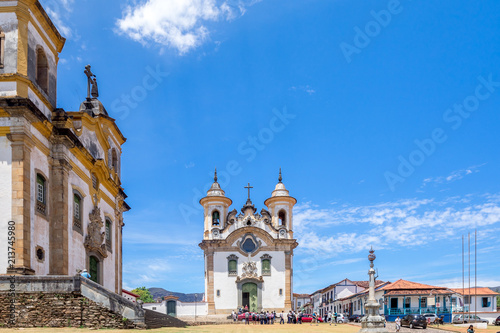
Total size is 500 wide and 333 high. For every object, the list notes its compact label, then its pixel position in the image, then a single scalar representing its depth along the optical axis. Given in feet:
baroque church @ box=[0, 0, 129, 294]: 60.59
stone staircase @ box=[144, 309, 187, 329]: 66.92
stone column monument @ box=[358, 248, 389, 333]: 68.36
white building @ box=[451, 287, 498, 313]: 192.75
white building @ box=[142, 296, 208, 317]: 167.73
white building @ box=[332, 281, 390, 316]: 185.26
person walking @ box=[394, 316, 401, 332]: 96.99
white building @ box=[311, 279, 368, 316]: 240.12
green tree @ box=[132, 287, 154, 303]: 311.84
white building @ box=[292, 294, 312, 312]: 337.52
